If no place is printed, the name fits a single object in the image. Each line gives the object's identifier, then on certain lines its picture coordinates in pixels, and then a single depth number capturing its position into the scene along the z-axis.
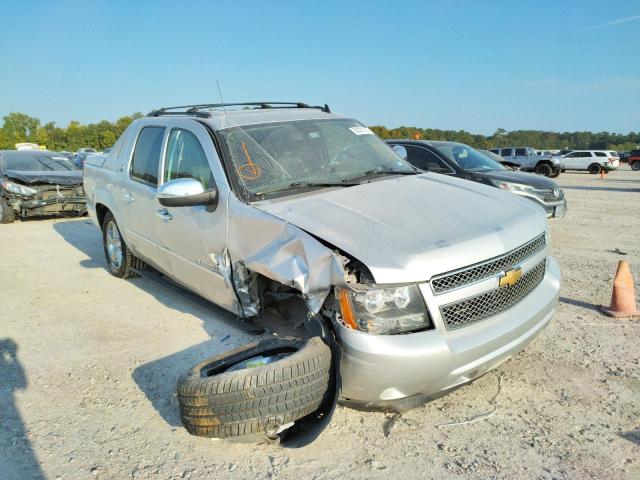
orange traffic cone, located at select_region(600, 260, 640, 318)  4.44
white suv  33.62
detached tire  2.54
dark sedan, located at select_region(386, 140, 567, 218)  9.03
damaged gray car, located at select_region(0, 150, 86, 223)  10.56
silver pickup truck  2.59
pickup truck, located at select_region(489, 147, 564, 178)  29.62
